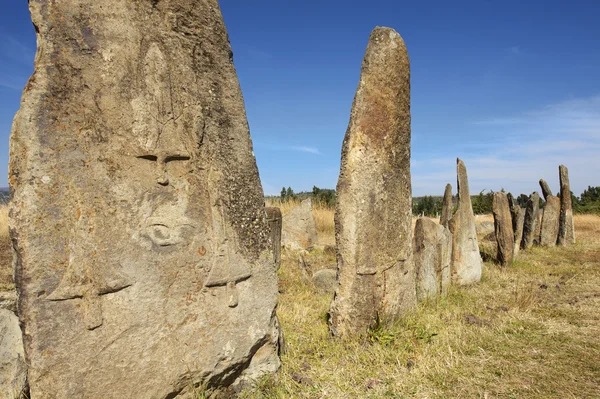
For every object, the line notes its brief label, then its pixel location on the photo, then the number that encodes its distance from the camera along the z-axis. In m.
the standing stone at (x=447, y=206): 7.72
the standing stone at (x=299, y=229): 10.29
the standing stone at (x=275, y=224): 7.52
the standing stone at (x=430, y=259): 5.21
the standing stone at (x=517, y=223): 9.09
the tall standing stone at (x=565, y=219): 10.91
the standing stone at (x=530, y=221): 10.15
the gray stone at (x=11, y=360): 2.81
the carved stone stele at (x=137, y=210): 2.38
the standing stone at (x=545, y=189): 11.41
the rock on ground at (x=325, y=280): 5.99
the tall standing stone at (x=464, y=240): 6.43
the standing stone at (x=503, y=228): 7.57
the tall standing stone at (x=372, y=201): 3.89
